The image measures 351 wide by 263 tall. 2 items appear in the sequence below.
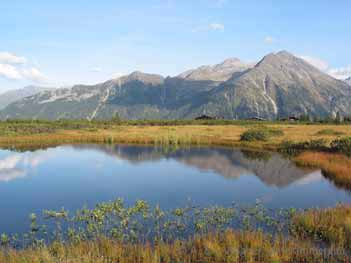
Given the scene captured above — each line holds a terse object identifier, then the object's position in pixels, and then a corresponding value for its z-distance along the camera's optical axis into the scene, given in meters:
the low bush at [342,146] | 56.23
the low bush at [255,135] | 87.56
